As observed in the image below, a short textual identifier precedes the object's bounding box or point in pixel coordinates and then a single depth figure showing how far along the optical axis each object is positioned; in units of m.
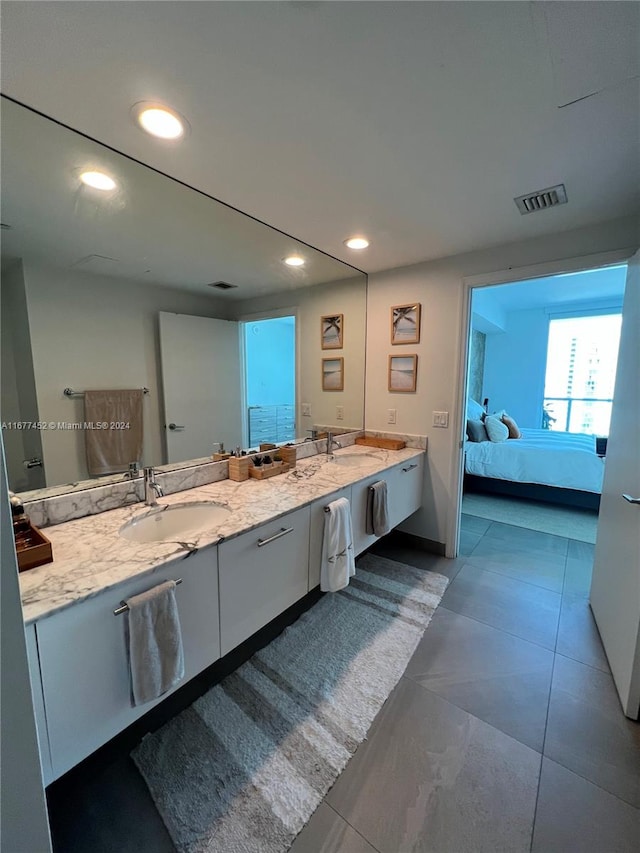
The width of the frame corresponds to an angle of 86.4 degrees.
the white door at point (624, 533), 1.47
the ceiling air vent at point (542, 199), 1.62
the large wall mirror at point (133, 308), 1.26
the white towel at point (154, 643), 0.99
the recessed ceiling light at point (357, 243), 2.22
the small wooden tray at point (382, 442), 2.79
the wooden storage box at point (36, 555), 1.00
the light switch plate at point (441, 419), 2.64
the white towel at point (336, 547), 1.75
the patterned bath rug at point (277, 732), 1.11
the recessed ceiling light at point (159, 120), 1.13
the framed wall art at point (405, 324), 2.69
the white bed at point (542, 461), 3.61
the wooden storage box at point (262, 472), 1.99
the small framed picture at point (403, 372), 2.74
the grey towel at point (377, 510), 2.12
